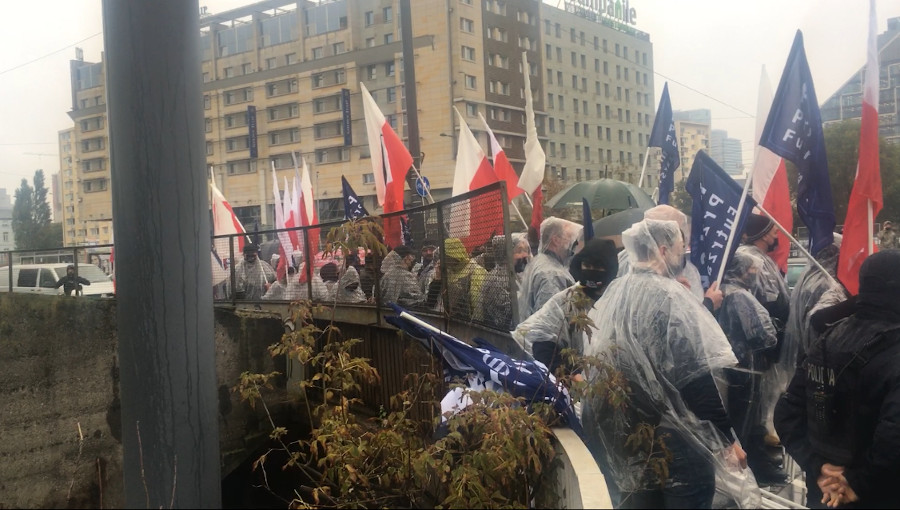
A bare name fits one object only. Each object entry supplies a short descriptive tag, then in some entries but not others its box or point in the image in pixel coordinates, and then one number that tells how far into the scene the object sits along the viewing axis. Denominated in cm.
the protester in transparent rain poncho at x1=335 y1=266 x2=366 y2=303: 858
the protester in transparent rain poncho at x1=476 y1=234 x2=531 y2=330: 564
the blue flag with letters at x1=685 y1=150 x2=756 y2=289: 599
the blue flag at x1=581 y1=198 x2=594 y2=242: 634
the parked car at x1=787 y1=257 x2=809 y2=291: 1394
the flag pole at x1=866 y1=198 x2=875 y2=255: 480
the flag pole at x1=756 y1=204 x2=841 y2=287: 509
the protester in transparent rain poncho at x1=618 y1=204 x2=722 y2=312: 561
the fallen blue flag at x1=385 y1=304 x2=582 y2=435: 380
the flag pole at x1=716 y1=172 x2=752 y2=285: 530
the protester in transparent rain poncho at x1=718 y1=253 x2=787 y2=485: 521
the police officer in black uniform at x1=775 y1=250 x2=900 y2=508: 323
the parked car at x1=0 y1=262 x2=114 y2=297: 2036
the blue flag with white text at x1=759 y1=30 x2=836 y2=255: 526
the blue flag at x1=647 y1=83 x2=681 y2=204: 909
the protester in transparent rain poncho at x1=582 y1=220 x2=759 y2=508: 365
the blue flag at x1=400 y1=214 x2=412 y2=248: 807
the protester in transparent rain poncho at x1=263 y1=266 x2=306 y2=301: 1106
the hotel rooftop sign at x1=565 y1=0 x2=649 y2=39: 7468
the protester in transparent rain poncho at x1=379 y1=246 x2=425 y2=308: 755
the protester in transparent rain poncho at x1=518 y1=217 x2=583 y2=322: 620
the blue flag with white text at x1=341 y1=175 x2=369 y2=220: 1270
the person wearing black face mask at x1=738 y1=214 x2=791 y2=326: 649
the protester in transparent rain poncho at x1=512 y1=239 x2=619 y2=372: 436
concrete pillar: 214
